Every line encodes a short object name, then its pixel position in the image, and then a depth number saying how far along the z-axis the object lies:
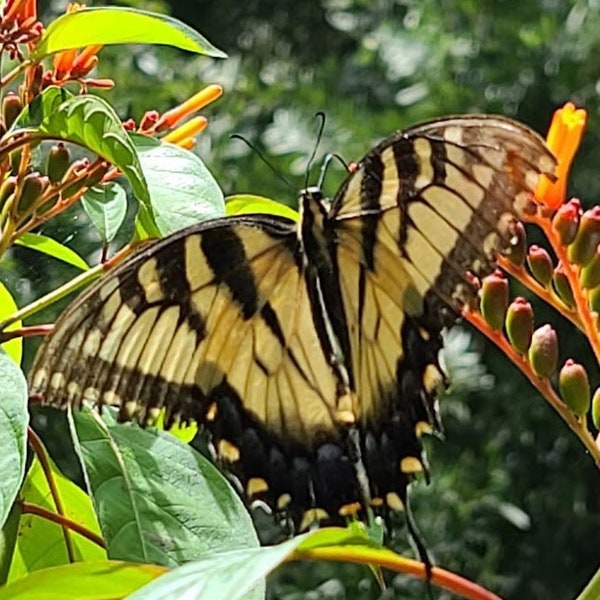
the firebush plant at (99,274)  0.66
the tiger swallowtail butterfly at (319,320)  0.69
